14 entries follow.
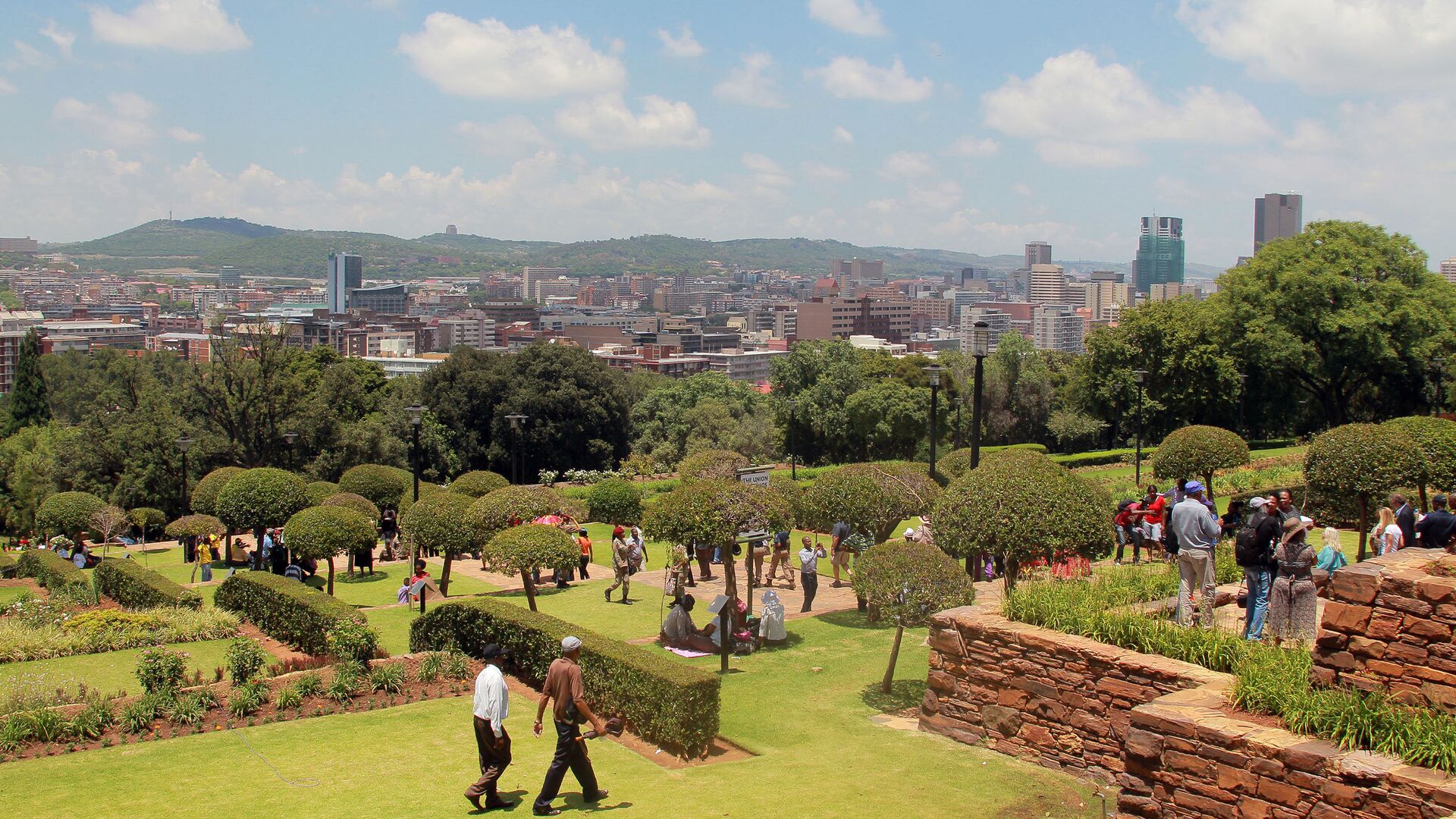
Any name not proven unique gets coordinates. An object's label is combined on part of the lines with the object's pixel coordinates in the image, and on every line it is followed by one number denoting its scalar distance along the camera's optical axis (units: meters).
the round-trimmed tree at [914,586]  11.57
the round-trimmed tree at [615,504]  27.22
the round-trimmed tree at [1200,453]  20.00
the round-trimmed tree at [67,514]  25.28
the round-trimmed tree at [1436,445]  16.19
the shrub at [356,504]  22.63
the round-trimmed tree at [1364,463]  15.65
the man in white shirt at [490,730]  7.97
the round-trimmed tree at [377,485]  26.45
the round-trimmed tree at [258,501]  19.66
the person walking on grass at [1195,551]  9.73
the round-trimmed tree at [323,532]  17.36
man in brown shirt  7.92
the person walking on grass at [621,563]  16.94
